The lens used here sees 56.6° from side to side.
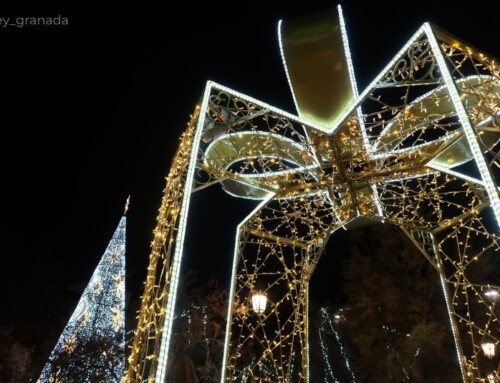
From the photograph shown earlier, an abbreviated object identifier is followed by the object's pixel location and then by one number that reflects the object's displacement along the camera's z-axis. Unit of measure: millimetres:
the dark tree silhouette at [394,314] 12008
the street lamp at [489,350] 8102
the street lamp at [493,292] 7591
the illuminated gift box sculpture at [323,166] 3605
